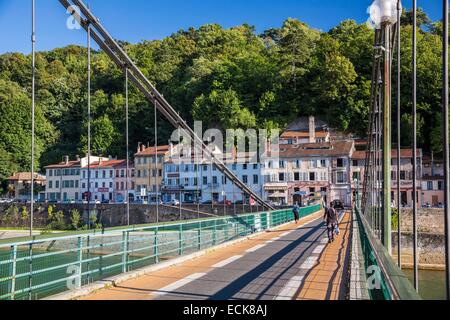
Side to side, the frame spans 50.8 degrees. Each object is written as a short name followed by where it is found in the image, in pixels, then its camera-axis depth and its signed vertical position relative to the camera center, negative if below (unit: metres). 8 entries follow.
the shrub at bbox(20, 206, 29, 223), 63.76 -5.85
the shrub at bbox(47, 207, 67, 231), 61.62 -6.64
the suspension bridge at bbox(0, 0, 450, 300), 6.67 -2.01
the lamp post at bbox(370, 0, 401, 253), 8.84 +1.78
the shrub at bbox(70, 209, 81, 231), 60.13 -6.06
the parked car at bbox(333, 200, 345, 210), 55.47 -4.02
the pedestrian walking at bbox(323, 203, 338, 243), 17.30 -1.82
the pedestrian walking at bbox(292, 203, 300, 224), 30.33 -2.71
